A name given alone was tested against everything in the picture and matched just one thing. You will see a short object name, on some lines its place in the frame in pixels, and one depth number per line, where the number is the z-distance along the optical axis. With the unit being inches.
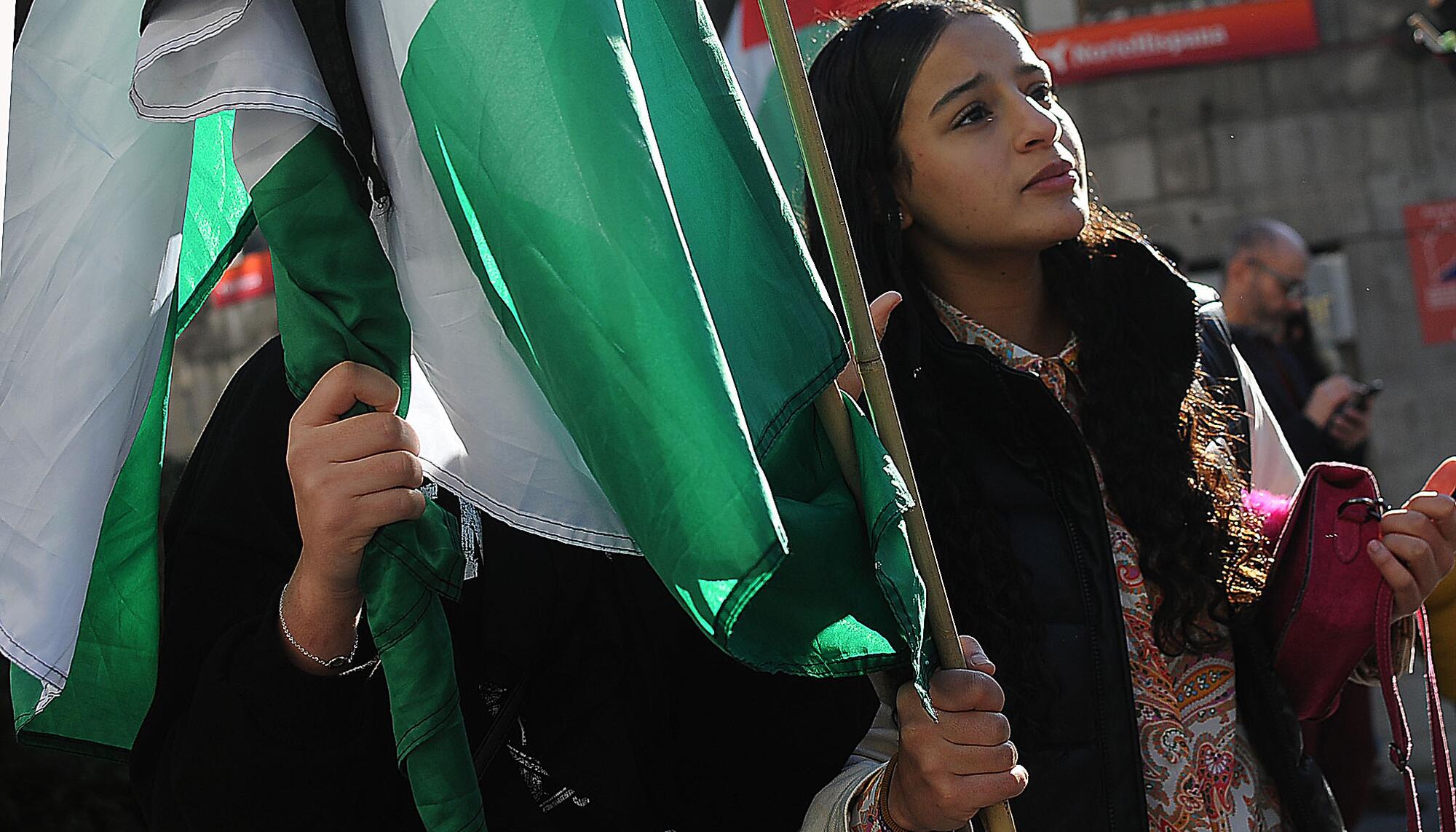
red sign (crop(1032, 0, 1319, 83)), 379.6
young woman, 80.3
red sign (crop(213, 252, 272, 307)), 487.8
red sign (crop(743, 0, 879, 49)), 105.2
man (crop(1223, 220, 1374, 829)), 140.6
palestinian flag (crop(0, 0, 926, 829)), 53.9
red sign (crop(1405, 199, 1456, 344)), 378.0
